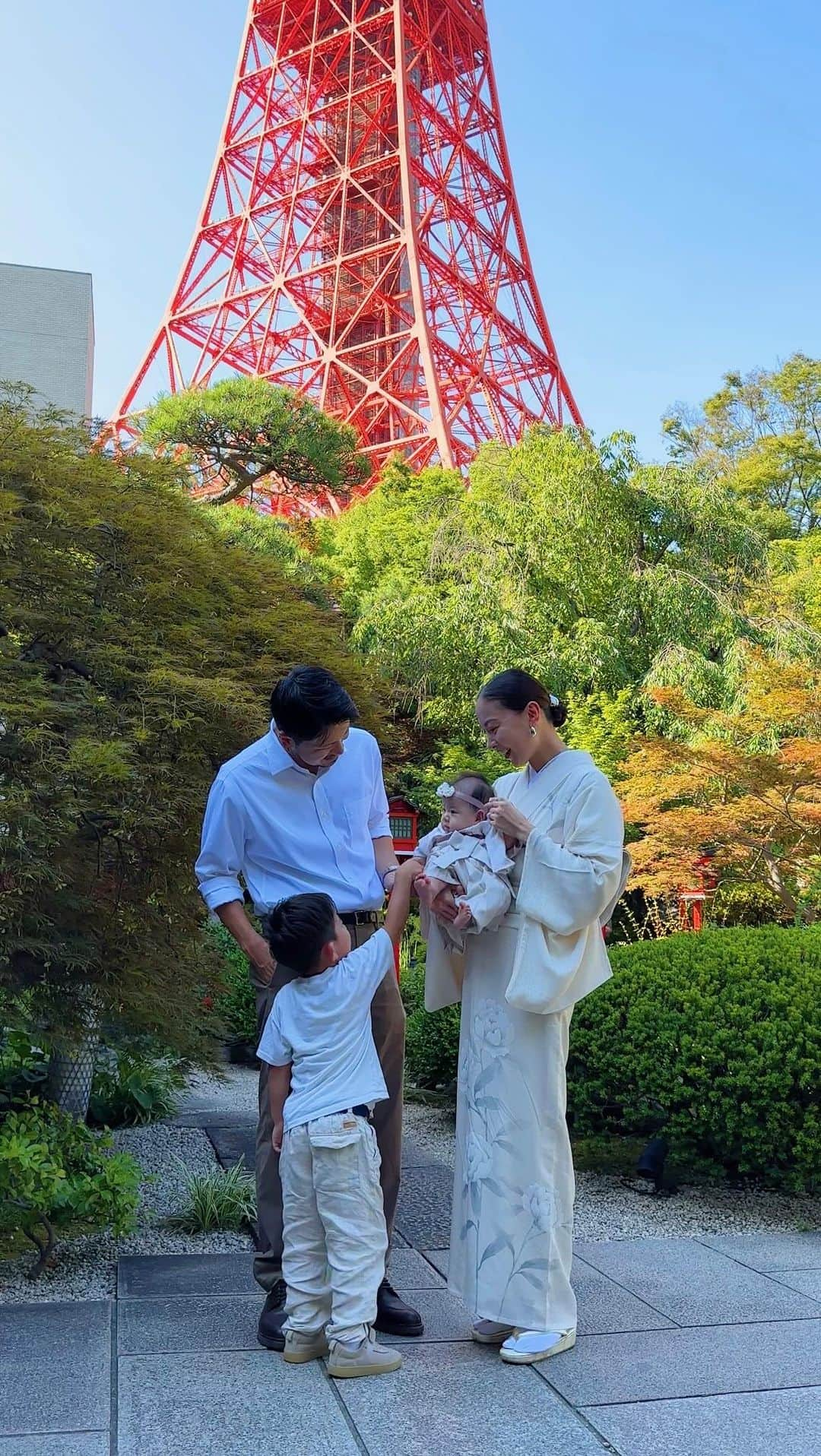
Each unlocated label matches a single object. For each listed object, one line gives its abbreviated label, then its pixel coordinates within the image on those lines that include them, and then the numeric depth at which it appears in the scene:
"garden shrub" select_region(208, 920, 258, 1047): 7.62
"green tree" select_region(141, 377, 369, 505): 15.57
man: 2.70
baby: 2.71
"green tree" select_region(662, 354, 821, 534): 21.11
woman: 2.60
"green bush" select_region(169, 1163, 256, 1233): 3.67
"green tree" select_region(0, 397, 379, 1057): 3.21
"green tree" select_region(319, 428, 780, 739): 10.16
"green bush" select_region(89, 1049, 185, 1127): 5.23
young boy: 2.44
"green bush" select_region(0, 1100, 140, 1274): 2.99
